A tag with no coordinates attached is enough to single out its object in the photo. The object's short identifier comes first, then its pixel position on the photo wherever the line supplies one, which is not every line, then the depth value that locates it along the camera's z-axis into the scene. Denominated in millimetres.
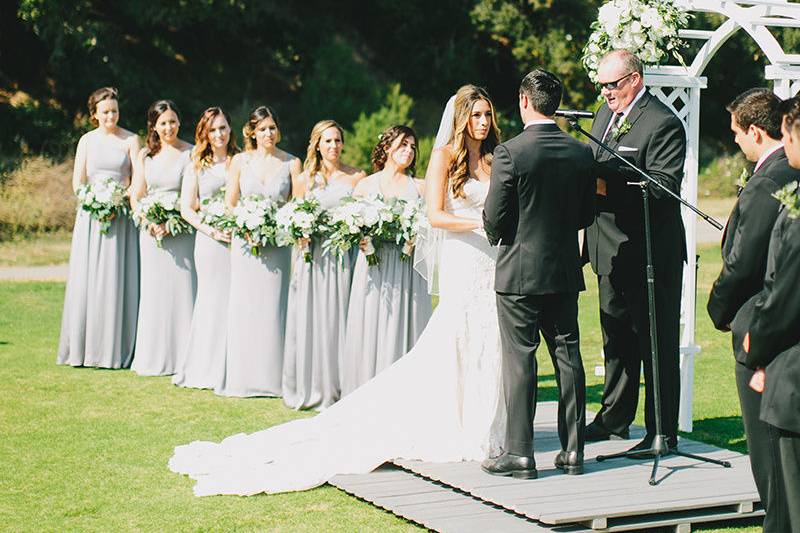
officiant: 7676
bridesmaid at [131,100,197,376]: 11453
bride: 7598
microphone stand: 6867
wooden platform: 6500
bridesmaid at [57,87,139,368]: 11820
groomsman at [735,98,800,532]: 4793
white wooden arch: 8164
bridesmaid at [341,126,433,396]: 9727
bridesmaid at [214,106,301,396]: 10398
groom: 6777
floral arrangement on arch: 8469
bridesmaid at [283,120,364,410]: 9961
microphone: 6729
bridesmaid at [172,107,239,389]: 10891
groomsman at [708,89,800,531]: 5305
